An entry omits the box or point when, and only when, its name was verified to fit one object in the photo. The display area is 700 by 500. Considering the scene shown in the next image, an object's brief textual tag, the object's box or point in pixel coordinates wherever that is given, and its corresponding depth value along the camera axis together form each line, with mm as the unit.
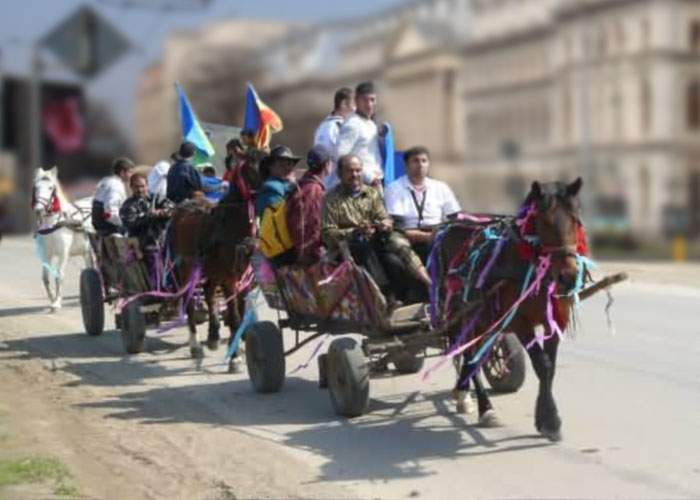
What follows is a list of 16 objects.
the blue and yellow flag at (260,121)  15297
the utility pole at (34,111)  56969
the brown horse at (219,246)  13953
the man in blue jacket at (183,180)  15305
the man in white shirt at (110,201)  17594
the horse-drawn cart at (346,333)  11180
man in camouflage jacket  11445
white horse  19406
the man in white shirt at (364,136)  13484
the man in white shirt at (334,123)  13602
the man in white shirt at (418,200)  11875
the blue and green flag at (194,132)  16922
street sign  25984
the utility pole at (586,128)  78625
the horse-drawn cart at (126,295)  15383
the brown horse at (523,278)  9688
